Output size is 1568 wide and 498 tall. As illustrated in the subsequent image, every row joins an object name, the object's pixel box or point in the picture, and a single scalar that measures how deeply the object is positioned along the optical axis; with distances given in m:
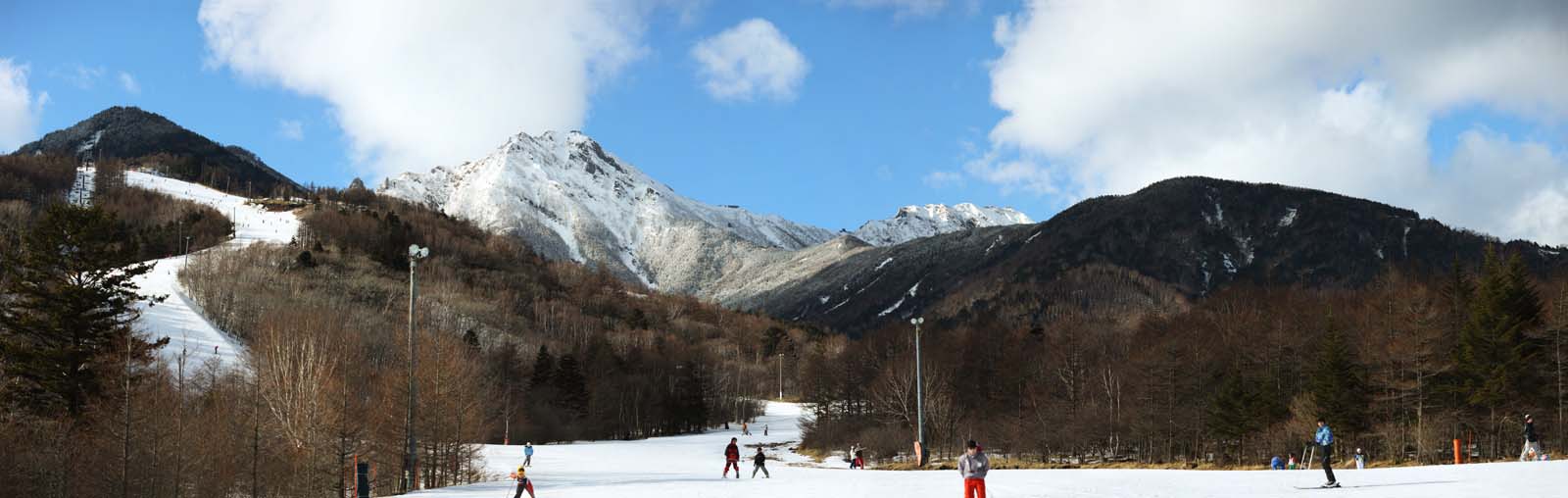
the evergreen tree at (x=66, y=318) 42.84
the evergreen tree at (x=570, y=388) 108.25
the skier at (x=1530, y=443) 32.88
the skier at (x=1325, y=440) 25.75
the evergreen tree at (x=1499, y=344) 52.47
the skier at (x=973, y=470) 21.92
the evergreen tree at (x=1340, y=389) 55.88
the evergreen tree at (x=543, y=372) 112.69
